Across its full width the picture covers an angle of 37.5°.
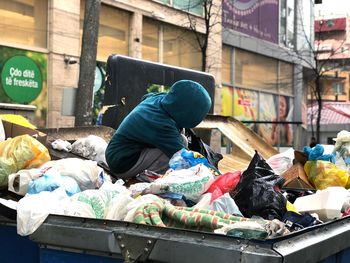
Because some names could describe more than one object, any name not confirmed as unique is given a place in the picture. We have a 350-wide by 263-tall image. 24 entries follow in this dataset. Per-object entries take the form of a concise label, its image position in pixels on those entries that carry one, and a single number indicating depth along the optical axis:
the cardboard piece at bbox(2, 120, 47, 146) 4.39
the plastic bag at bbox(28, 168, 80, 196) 2.81
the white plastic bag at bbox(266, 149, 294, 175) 4.94
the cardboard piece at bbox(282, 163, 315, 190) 4.25
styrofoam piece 2.76
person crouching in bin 3.68
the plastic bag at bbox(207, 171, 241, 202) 2.68
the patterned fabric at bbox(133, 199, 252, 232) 2.12
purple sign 20.98
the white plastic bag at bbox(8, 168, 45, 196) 3.00
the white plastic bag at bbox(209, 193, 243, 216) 2.45
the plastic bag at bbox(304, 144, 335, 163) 4.65
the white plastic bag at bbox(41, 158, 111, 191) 3.03
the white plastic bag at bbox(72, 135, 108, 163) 4.27
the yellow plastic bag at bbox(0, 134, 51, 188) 3.26
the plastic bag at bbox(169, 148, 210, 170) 3.09
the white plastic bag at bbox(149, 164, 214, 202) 2.62
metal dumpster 1.72
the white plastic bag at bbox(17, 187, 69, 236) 2.17
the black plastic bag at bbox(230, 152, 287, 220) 2.54
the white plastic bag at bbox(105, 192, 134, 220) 2.28
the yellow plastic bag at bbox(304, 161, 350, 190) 4.18
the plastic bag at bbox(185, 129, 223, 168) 4.25
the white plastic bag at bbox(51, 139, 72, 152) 4.22
